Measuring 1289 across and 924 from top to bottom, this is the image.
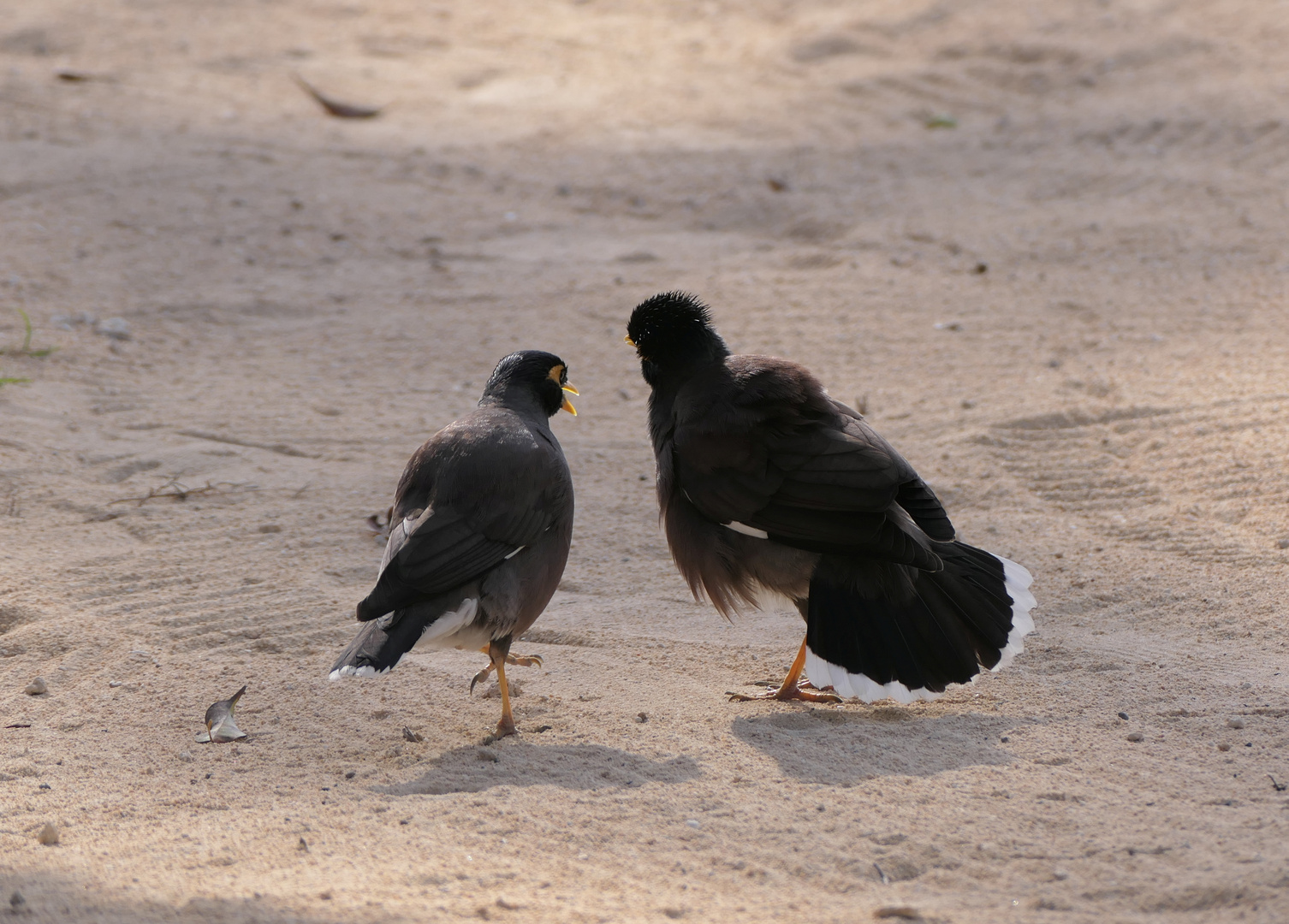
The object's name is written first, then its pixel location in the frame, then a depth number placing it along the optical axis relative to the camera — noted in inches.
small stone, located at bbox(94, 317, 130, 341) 595.8
